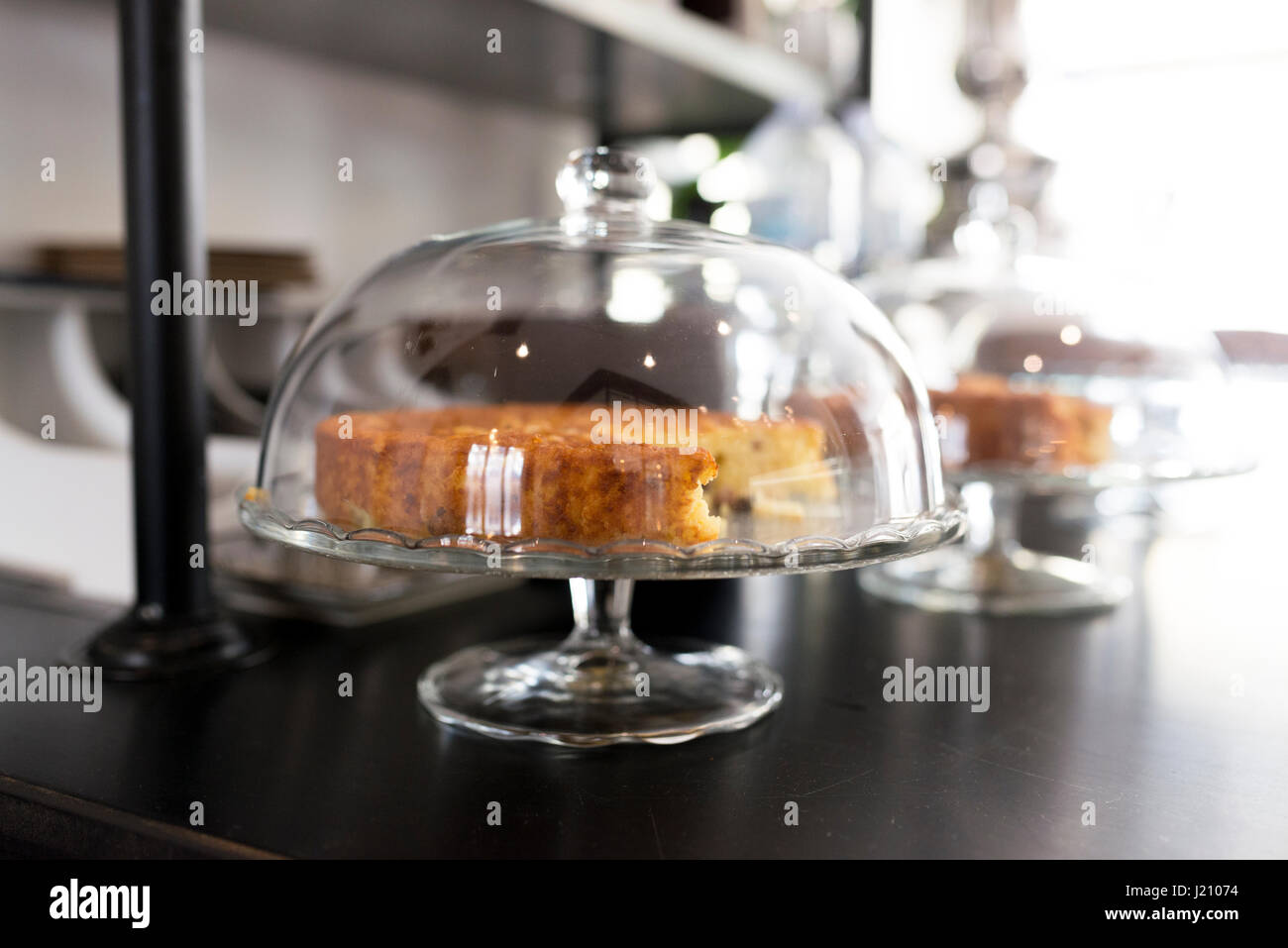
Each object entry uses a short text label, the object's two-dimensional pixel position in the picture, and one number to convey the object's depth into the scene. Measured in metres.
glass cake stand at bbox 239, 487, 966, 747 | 0.59
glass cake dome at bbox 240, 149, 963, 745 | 0.62
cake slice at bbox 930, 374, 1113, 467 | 1.09
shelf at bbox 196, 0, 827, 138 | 1.43
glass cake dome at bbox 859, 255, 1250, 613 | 1.09
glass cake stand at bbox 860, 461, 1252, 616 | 1.02
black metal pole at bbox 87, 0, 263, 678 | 0.78
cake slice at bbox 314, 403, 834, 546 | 0.62
